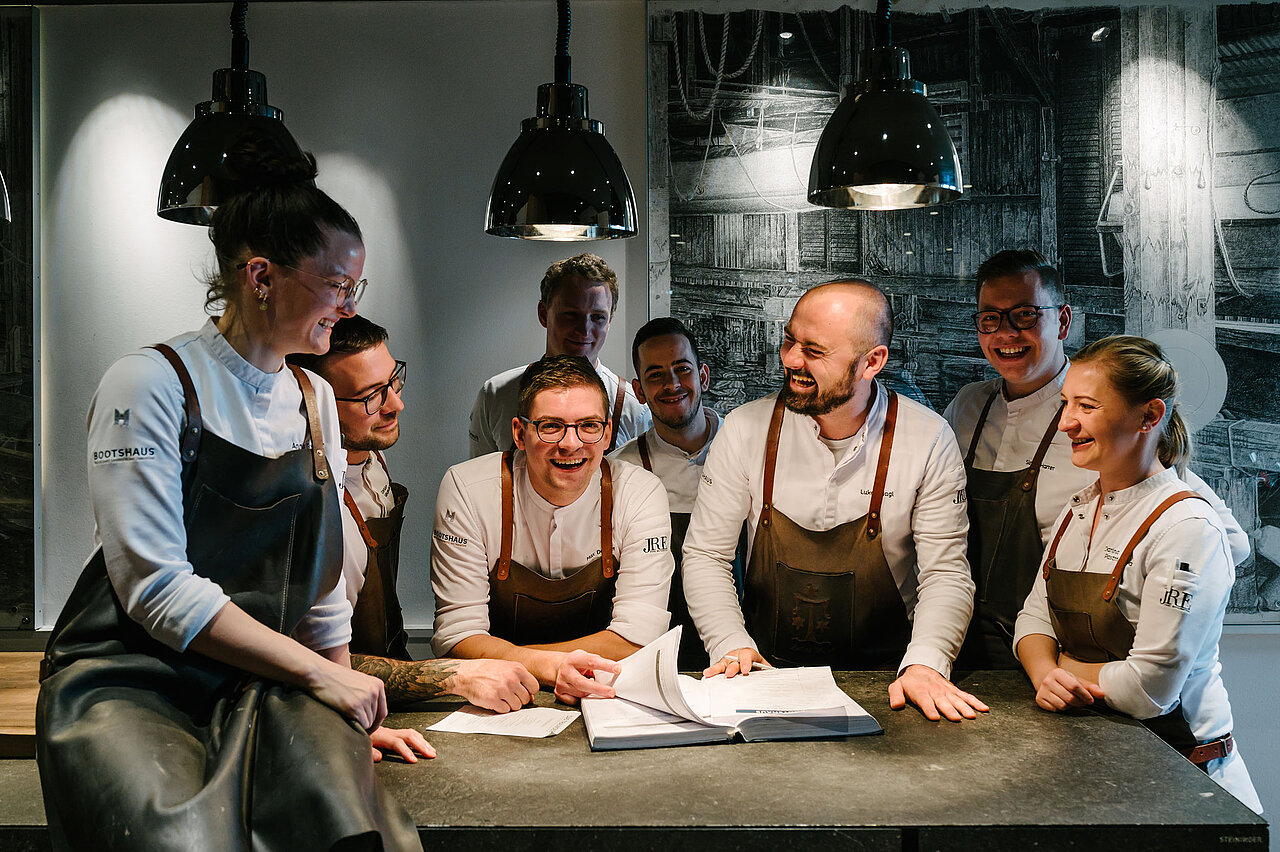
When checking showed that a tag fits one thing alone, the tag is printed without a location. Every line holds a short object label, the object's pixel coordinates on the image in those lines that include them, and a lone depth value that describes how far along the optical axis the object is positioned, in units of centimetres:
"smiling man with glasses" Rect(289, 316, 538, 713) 248
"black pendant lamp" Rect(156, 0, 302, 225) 194
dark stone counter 147
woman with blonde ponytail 201
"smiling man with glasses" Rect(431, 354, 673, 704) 249
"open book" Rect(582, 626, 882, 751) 182
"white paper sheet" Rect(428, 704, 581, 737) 190
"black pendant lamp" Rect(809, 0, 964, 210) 208
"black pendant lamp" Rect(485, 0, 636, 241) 210
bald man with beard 259
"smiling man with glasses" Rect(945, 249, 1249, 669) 274
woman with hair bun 130
